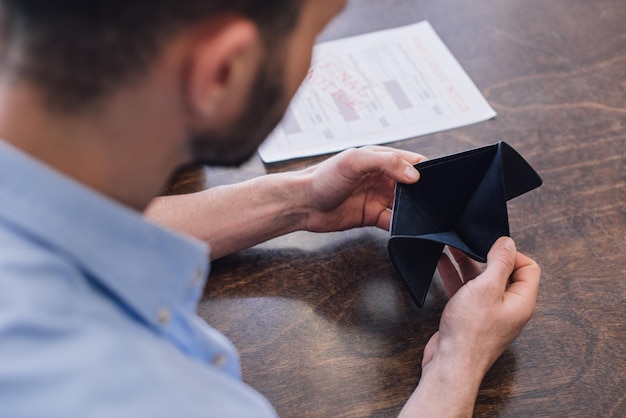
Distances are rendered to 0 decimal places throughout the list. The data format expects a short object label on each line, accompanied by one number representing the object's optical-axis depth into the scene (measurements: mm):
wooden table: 923
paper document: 1255
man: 580
